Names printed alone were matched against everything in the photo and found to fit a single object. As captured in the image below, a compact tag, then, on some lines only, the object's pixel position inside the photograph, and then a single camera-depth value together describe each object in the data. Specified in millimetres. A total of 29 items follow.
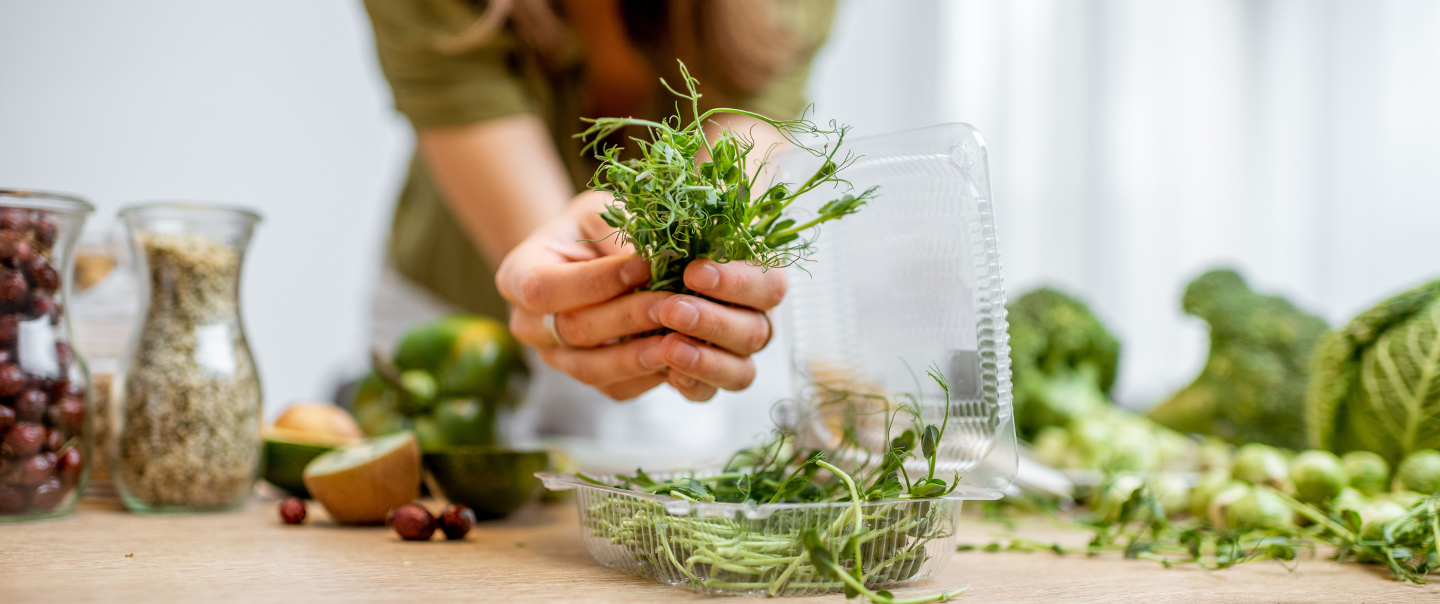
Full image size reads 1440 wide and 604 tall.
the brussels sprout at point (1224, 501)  833
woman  619
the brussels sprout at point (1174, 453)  1216
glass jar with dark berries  713
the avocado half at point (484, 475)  810
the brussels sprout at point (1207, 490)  890
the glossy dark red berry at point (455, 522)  726
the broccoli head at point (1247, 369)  1275
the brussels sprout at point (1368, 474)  845
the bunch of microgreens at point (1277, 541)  668
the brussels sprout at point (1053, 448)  1260
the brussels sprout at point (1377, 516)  699
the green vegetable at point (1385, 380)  875
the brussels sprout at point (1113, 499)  850
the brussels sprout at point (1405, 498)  754
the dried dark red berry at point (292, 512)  785
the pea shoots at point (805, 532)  513
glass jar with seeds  799
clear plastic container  523
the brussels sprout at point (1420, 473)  802
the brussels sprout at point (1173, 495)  952
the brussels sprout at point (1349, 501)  772
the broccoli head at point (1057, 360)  1443
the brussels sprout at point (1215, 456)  1178
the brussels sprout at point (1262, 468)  913
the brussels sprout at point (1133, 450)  1126
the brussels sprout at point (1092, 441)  1175
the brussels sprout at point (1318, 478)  816
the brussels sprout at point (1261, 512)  776
